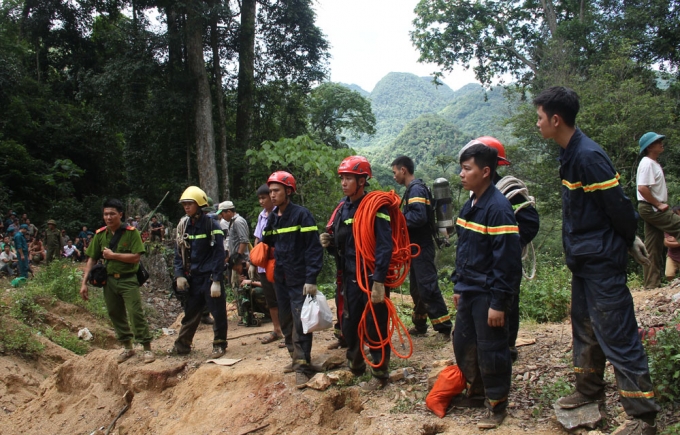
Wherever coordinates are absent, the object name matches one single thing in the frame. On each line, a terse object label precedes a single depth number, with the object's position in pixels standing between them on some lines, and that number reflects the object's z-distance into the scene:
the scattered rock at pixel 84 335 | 8.58
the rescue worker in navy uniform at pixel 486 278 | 3.09
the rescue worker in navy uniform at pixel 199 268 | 5.70
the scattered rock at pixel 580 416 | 2.97
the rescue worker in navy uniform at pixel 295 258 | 4.61
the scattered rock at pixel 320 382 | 4.24
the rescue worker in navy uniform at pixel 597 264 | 2.73
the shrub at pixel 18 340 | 7.28
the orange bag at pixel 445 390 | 3.53
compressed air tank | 5.23
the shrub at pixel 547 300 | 6.33
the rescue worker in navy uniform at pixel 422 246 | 5.07
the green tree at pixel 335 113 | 21.38
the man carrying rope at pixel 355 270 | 4.11
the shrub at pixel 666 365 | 3.05
